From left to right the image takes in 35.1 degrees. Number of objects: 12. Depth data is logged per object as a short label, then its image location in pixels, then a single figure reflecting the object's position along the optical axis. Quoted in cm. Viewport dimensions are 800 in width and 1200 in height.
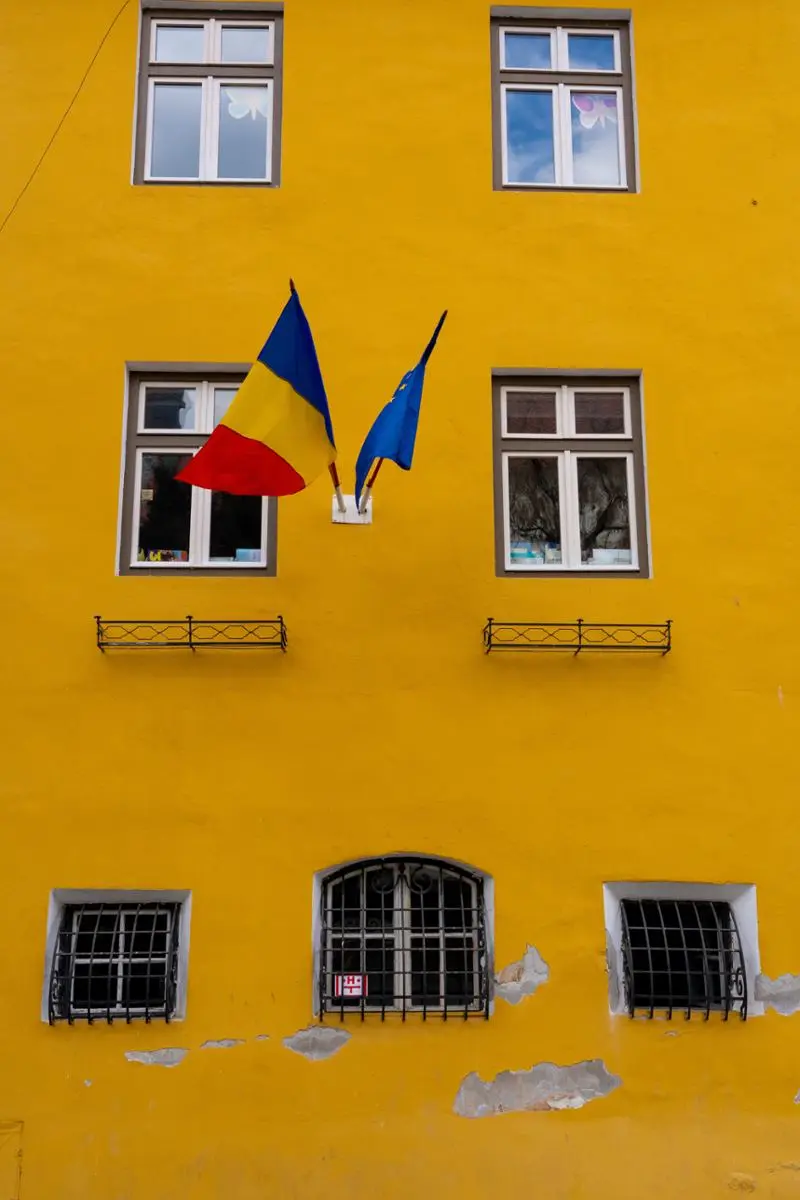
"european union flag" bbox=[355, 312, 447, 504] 793
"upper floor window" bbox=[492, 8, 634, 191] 968
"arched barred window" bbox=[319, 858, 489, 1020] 820
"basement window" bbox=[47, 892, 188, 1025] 810
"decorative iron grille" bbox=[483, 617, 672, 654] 870
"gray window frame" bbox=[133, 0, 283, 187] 956
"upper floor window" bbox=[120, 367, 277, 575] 892
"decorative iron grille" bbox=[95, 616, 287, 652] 860
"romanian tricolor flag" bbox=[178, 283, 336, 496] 764
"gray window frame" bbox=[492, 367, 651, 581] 905
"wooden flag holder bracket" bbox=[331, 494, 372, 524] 886
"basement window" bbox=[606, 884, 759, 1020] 824
